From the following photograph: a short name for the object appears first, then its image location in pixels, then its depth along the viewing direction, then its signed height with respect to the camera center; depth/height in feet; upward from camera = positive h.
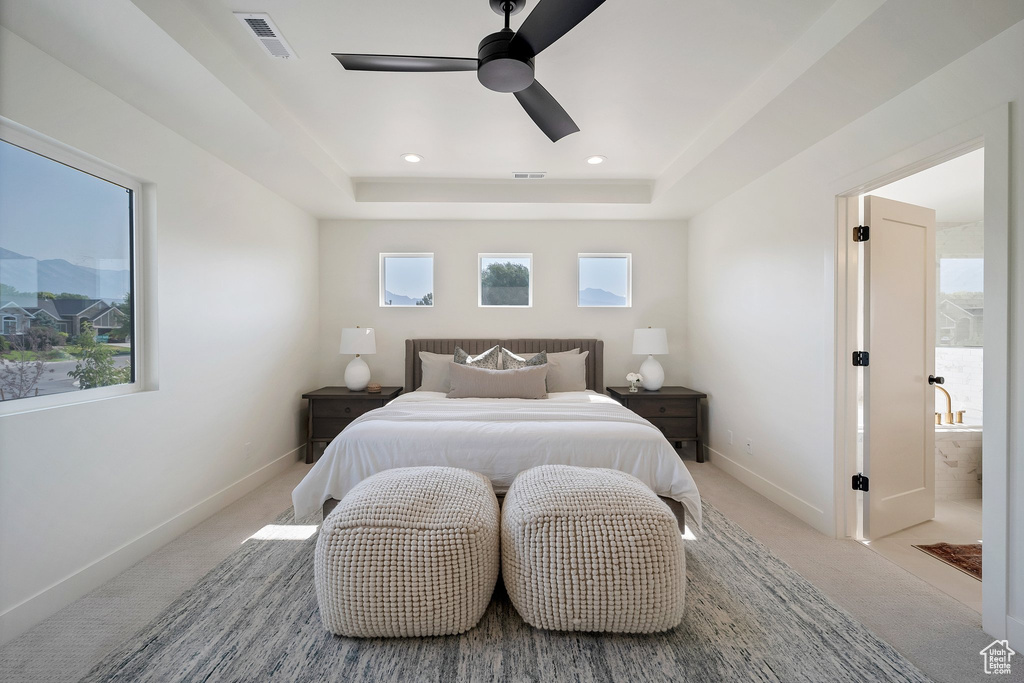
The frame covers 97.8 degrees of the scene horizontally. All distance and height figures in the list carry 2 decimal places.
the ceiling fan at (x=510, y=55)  5.02 +3.61
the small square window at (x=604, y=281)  15.80 +2.04
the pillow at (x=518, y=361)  13.53 -0.69
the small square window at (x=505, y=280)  15.70 +2.06
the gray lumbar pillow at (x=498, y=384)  12.28 -1.26
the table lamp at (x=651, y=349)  14.26 -0.34
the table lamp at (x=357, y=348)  14.11 -0.31
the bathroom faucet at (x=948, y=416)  11.82 -2.05
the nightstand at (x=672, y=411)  13.91 -2.26
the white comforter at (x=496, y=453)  8.08 -2.10
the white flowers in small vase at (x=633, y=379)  14.35 -1.31
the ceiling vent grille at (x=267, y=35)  6.27 +4.48
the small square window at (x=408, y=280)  15.65 +2.04
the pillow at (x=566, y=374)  13.74 -1.10
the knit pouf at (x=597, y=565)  5.54 -2.84
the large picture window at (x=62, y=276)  6.25 +0.98
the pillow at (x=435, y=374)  13.67 -1.10
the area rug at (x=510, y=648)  5.15 -3.85
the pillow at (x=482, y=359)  13.56 -0.63
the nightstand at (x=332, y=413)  13.56 -2.27
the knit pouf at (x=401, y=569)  5.50 -2.87
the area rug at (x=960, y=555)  7.48 -3.85
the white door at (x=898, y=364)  8.62 -0.51
